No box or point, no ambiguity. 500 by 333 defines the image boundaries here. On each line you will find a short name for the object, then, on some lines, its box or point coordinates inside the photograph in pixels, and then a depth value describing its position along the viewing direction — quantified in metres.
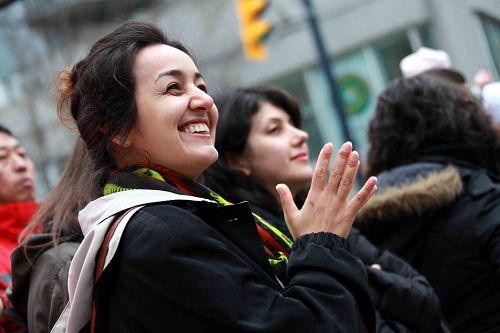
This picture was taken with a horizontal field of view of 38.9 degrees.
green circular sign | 14.63
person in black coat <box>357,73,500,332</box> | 2.99
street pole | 10.01
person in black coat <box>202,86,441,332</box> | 2.84
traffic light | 9.78
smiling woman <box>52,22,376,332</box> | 1.77
